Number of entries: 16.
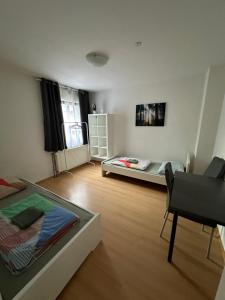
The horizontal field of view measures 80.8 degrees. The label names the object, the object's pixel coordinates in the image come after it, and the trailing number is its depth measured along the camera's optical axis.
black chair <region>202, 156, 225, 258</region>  1.65
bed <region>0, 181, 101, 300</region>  0.90
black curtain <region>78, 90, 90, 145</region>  3.96
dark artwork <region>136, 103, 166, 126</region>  3.24
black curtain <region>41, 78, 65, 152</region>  2.96
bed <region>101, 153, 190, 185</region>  2.72
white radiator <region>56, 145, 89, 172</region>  3.54
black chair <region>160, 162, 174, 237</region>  1.45
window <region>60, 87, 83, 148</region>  3.61
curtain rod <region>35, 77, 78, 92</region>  3.41
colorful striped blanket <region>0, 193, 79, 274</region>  1.02
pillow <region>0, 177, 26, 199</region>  1.86
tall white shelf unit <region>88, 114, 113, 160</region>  3.85
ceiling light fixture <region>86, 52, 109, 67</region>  1.84
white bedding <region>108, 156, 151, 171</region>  3.05
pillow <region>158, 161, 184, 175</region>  2.74
